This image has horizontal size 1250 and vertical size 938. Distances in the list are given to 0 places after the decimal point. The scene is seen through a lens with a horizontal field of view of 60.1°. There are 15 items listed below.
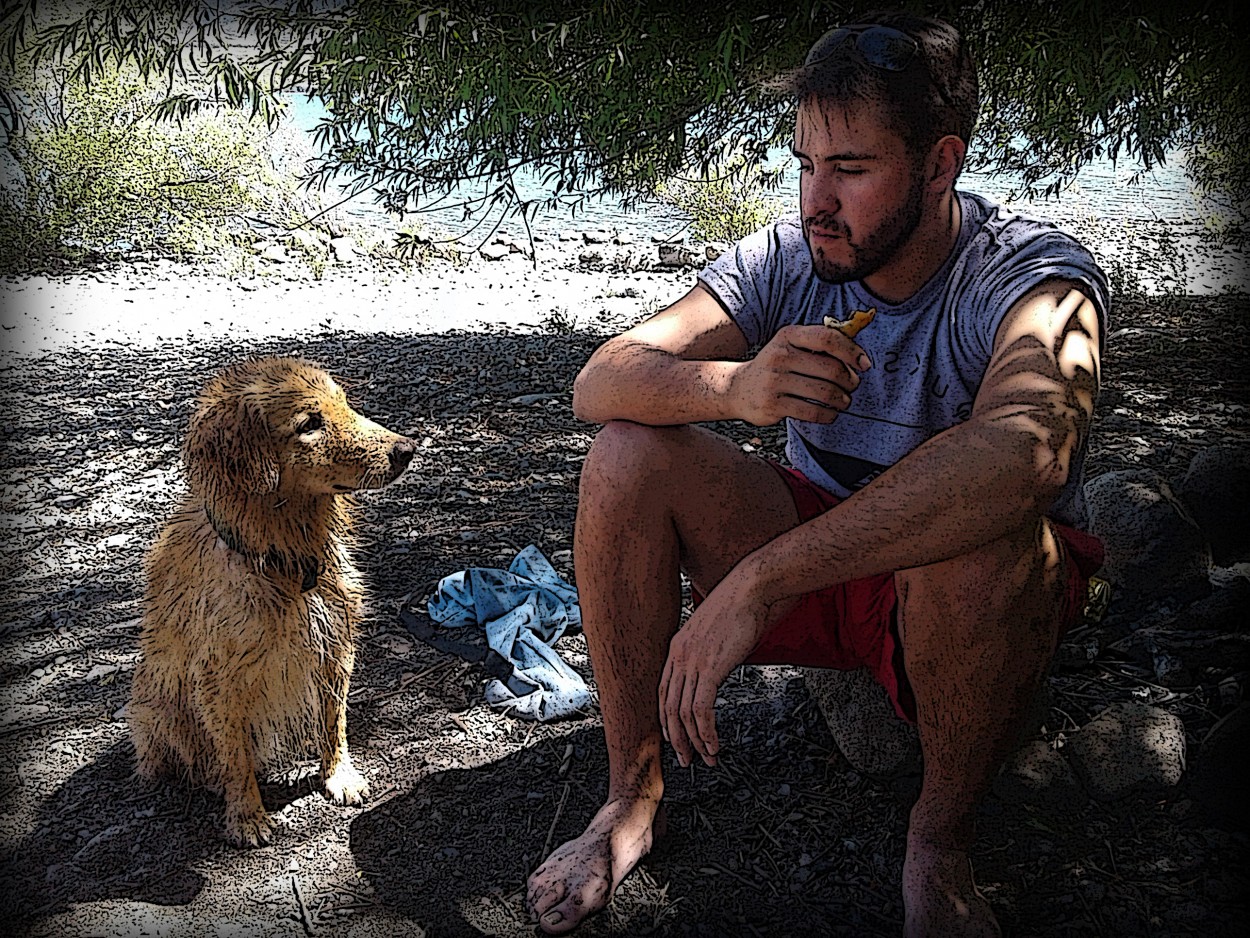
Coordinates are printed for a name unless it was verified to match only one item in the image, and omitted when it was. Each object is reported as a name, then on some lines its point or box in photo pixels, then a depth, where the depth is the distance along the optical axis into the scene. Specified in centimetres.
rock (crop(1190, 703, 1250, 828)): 236
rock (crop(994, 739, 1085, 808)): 245
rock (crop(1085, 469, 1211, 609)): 313
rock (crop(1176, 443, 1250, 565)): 353
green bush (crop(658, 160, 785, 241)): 791
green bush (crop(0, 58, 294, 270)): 682
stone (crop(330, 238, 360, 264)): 801
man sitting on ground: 181
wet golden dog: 238
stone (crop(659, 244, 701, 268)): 790
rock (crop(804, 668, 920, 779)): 248
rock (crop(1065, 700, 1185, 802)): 243
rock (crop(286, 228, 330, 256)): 792
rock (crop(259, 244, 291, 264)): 777
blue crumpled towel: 292
